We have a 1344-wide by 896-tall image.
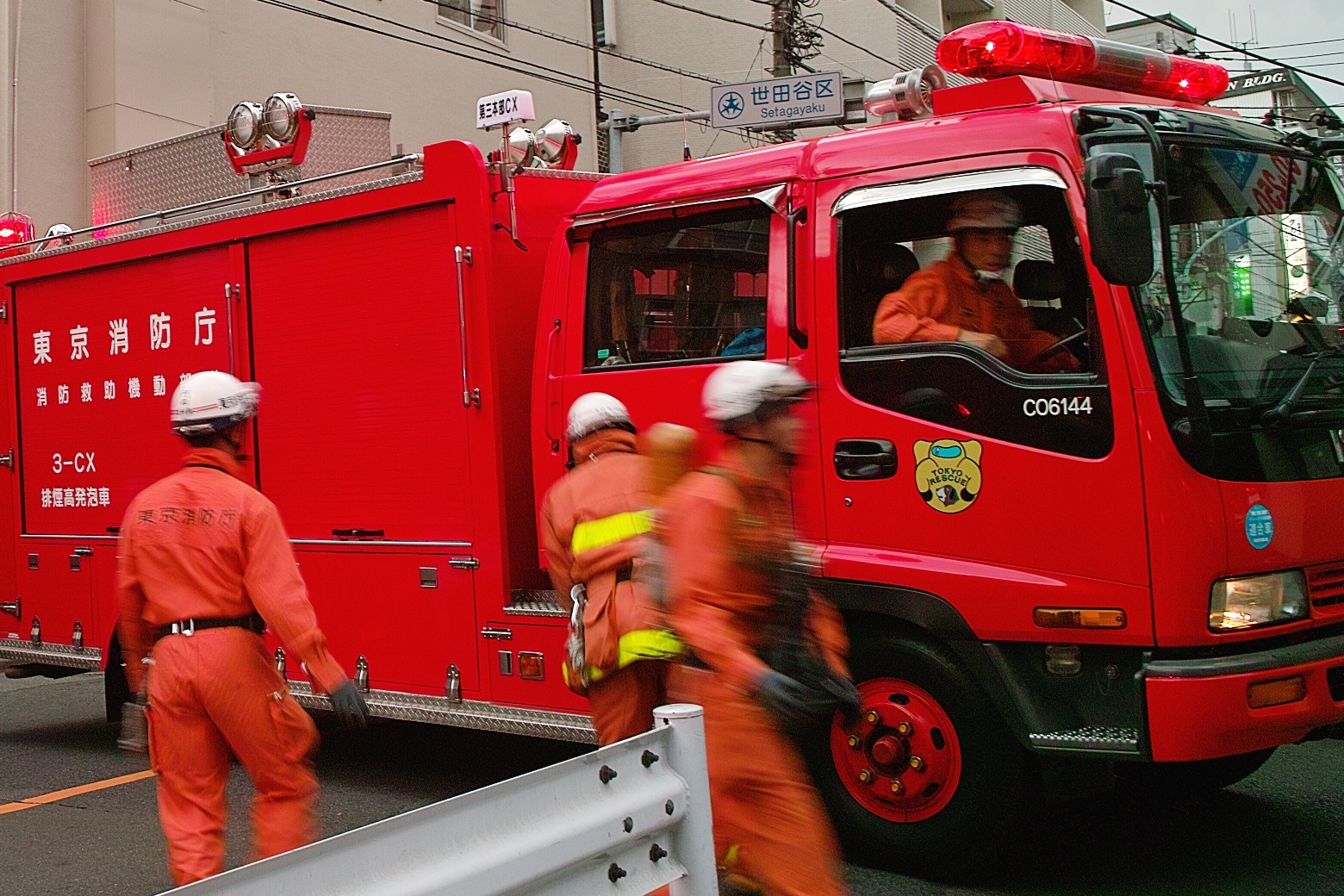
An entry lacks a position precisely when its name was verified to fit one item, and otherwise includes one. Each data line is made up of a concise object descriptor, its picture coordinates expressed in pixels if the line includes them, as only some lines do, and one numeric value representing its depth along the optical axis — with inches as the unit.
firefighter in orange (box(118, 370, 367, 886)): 169.0
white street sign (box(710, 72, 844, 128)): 509.4
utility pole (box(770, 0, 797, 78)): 708.7
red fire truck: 187.3
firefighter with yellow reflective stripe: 180.7
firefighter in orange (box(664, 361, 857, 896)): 141.2
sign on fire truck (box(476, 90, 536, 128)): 268.4
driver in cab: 200.7
